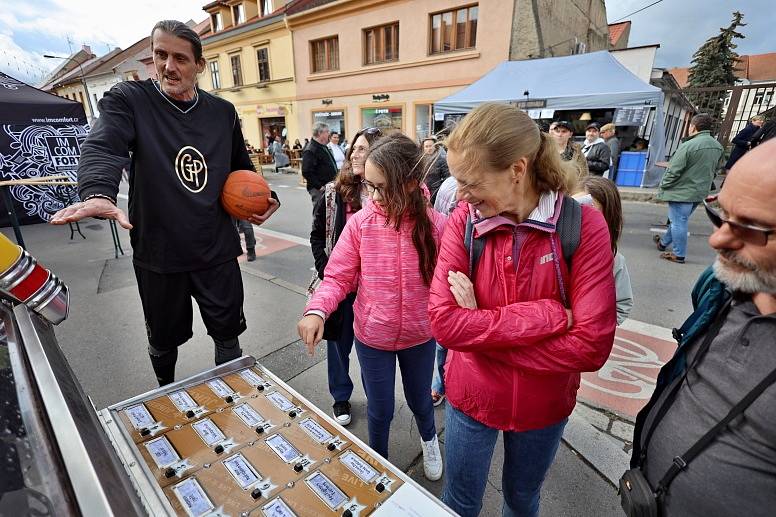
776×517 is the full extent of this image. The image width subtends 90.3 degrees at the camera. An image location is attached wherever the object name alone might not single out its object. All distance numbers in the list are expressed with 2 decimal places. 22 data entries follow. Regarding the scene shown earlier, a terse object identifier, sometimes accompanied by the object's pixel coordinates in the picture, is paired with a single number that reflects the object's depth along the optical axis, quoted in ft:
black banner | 23.38
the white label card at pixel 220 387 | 5.13
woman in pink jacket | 3.96
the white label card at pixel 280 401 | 4.91
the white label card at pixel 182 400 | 4.82
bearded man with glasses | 2.87
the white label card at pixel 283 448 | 4.18
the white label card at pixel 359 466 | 3.96
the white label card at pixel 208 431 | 4.34
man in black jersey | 6.01
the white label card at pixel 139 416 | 4.46
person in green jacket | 17.78
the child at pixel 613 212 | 6.30
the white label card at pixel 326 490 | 3.70
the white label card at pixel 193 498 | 3.53
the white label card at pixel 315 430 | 4.43
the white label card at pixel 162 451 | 3.98
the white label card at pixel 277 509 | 3.55
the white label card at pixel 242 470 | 3.86
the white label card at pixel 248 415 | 4.64
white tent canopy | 30.40
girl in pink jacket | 5.70
